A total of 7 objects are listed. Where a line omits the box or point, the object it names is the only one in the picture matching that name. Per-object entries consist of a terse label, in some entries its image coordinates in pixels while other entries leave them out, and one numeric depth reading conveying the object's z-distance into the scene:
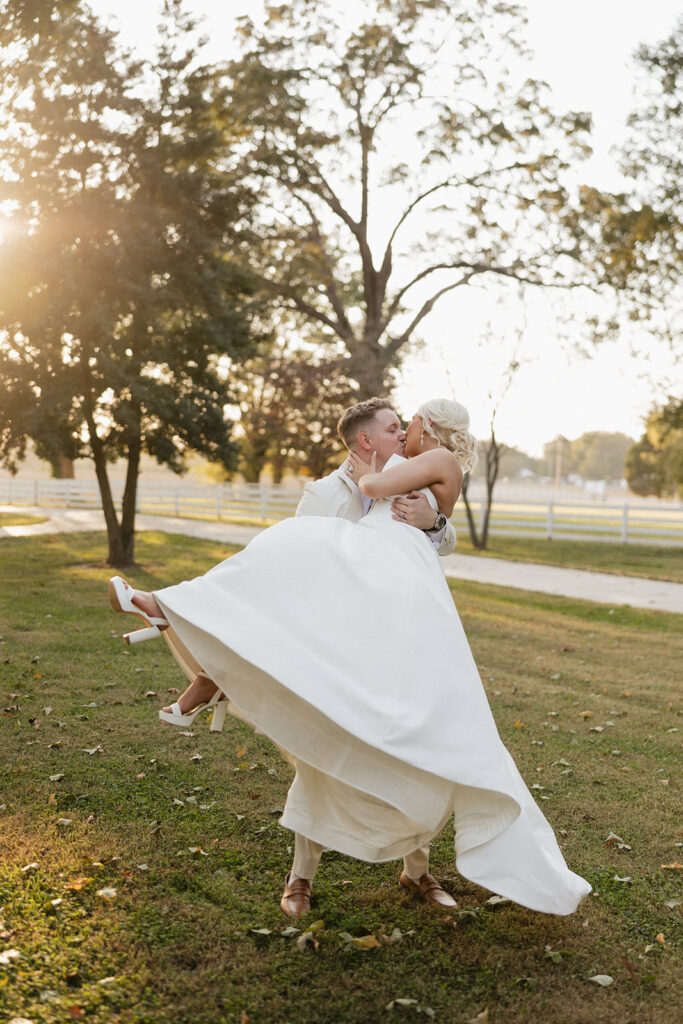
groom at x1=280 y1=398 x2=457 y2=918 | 3.92
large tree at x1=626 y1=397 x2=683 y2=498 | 55.00
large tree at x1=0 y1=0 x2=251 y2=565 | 13.71
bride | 3.28
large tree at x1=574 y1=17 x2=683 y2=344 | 19.66
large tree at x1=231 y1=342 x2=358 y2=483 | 22.95
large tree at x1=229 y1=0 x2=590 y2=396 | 19.89
